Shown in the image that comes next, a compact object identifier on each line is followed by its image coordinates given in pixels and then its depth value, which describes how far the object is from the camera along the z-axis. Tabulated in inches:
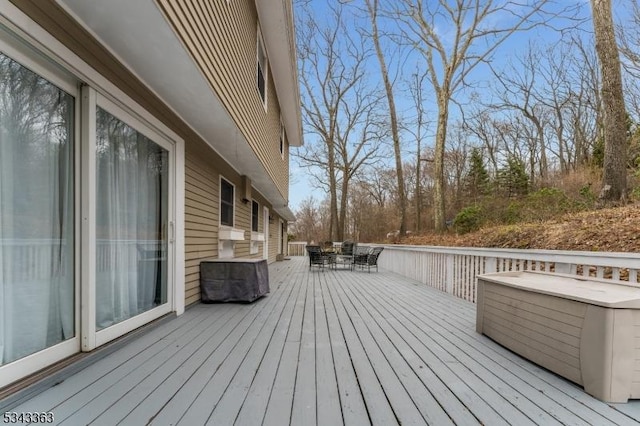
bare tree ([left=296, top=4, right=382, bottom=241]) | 617.9
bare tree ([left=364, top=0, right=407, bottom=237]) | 516.1
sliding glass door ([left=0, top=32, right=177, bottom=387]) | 75.3
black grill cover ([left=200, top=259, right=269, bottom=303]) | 186.5
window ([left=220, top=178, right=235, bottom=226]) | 239.1
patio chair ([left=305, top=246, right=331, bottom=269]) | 380.5
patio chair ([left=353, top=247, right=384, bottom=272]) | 368.5
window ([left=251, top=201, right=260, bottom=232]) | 356.0
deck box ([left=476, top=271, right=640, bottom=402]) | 79.8
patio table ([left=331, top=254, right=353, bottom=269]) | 406.6
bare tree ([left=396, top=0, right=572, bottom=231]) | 384.5
